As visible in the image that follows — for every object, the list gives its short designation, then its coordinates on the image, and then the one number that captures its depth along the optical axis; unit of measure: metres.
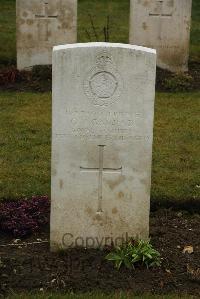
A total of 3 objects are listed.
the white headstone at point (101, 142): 5.81
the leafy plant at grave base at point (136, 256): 5.80
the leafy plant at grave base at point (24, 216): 6.48
